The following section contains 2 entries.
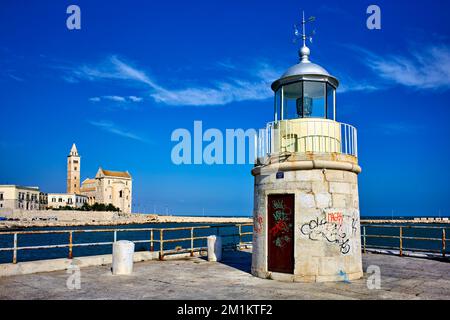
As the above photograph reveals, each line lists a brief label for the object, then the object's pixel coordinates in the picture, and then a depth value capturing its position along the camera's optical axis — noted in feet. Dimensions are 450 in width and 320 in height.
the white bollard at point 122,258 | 34.35
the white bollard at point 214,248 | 44.70
